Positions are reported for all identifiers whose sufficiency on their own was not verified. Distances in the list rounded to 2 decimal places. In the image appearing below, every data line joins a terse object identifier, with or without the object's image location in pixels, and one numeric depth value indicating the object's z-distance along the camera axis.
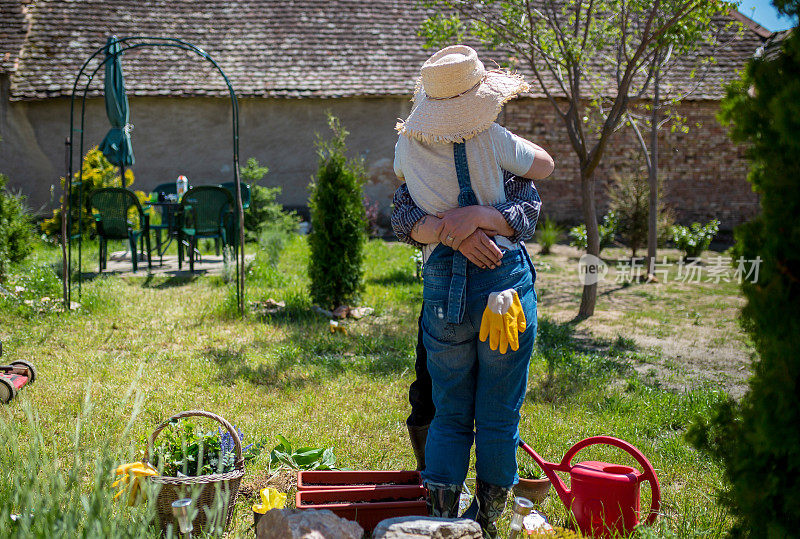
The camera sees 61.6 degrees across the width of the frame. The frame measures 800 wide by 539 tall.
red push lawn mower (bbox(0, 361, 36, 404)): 3.90
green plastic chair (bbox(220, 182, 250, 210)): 9.45
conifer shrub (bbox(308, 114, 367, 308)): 6.54
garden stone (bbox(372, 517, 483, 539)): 2.04
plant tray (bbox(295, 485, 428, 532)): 2.54
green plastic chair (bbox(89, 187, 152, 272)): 8.04
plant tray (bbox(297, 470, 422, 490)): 2.76
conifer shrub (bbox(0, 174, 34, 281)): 7.86
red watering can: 2.48
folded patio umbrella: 9.29
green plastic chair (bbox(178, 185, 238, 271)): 8.19
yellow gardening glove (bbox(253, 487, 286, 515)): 2.47
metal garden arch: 5.91
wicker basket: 2.45
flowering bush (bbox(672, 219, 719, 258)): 10.85
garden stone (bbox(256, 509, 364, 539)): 2.10
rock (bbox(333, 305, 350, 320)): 6.37
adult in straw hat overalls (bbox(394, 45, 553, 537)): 2.30
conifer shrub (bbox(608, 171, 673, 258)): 10.87
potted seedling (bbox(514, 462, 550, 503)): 2.83
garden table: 8.48
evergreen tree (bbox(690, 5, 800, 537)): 1.64
